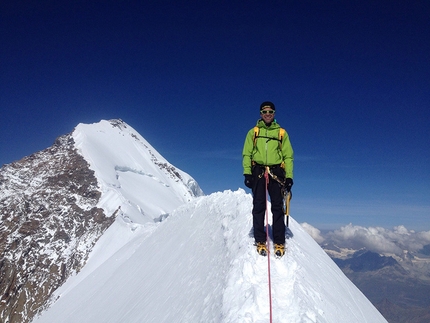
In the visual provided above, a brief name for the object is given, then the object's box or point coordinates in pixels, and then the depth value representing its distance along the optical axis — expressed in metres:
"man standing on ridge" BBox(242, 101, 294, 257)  7.29
